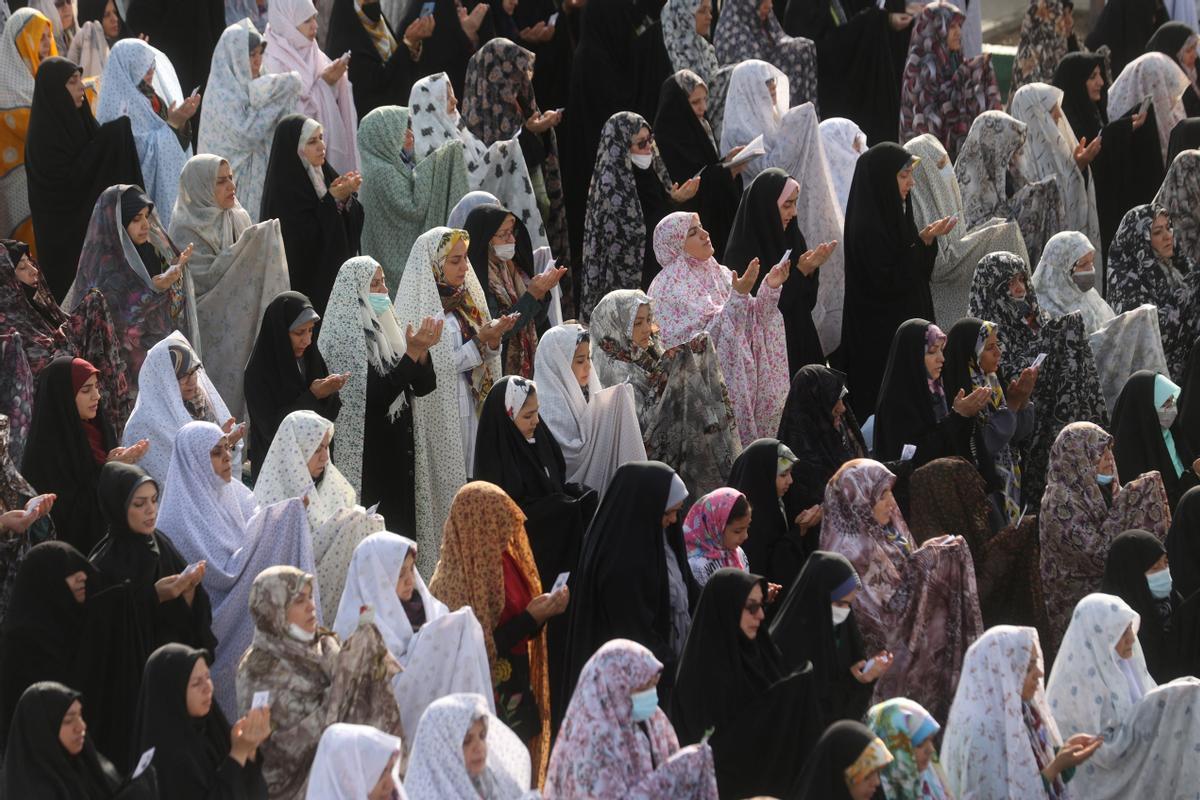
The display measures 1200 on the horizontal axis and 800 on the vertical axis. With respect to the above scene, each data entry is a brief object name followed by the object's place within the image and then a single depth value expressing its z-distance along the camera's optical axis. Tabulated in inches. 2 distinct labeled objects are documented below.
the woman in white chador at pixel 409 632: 642.8
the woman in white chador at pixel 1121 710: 652.1
